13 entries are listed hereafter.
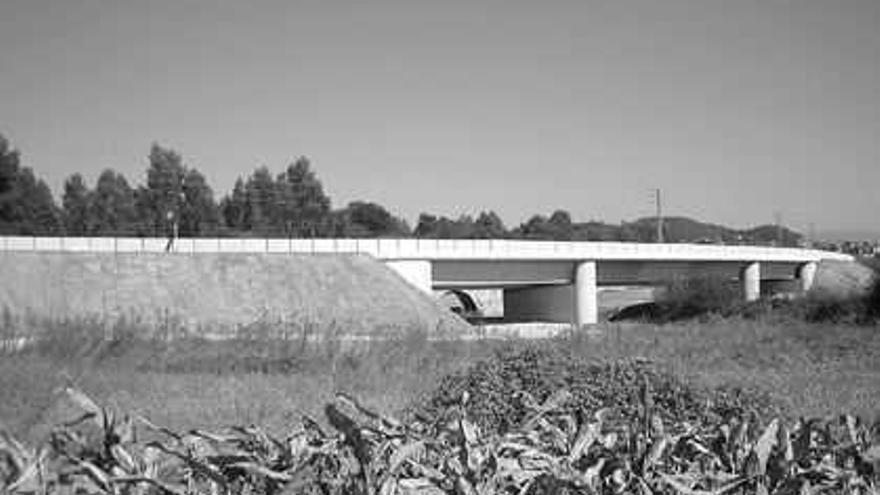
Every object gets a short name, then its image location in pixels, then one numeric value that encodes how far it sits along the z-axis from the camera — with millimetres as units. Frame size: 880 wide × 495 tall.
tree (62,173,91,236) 70438
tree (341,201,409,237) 99562
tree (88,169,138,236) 70250
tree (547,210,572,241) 107125
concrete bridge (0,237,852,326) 48719
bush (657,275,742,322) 53594
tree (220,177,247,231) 80062
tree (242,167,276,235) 77875
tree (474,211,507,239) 105375
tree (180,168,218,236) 73250
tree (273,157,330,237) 77875
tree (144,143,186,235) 72188
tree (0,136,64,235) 62594
